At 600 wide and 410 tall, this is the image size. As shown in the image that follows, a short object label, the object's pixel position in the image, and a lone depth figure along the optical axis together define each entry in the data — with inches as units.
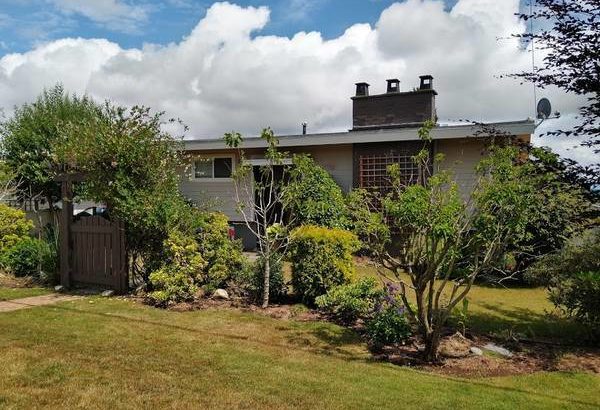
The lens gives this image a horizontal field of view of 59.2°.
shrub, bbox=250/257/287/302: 338.0
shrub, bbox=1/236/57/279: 432.5
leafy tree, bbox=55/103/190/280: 350.9
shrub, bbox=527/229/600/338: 251.1
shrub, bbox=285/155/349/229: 422.6
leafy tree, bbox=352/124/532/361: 214.7
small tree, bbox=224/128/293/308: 326.3
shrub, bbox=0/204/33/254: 467.5
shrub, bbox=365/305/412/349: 243.8
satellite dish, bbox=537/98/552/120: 408.9
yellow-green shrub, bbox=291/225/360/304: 319.0
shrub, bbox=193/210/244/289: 348.8
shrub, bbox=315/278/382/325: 288.4
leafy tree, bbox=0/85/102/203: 705.0
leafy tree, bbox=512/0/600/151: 248.5
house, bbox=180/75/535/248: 546.0
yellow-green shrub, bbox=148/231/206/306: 328.0
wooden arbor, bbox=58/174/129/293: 371.2
